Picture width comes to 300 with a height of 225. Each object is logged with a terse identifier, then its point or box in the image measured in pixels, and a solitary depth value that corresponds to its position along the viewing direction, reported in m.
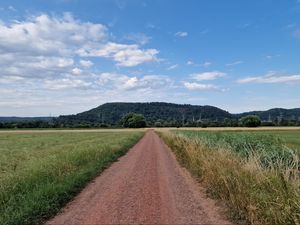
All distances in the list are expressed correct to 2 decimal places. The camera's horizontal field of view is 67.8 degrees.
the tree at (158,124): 116.40
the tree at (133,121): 109.73
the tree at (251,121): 83.16
